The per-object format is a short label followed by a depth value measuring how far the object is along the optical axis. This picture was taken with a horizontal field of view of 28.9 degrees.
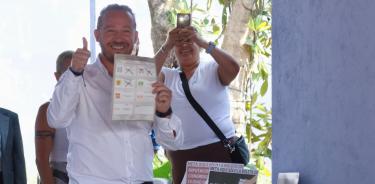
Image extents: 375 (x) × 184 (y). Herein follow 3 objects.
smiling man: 3.26
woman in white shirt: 4.59
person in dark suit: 4.42
